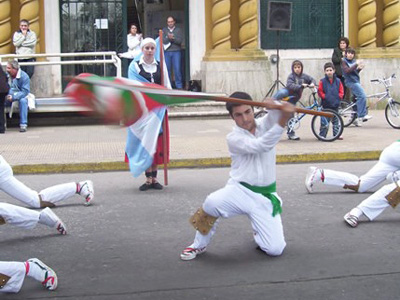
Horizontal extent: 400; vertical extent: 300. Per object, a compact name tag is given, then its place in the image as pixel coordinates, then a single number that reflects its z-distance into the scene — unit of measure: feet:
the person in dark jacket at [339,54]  56.59
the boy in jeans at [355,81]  50.37
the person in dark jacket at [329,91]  44.01
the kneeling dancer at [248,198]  19.88
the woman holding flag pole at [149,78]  30.42
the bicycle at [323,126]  43.60
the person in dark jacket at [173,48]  59.26
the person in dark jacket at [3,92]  48.08
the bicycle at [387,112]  49.85
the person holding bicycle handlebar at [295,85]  43.91
